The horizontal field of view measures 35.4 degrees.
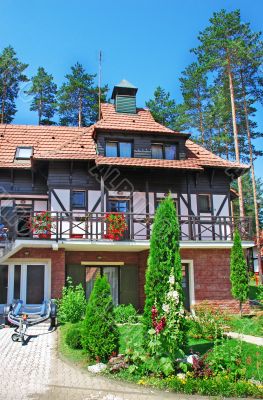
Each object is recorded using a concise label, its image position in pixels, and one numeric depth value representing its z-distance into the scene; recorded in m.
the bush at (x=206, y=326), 11.53
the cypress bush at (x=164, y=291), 8.30
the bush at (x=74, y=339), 10.37
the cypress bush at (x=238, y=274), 14.73
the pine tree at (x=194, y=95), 32.88
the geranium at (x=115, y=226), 15.53
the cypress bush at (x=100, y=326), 9.09
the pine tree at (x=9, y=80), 30.66
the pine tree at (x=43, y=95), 32.94
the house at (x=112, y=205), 15.62
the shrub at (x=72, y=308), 13.50
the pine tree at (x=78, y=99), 32.06
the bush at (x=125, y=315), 13.95
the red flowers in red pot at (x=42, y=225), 15.31
